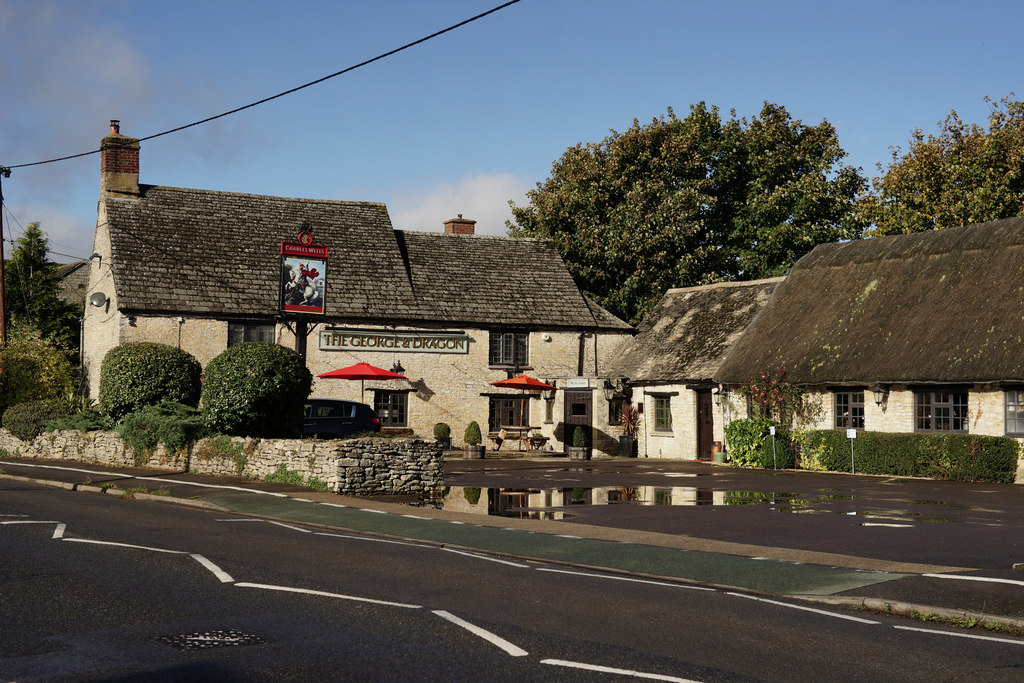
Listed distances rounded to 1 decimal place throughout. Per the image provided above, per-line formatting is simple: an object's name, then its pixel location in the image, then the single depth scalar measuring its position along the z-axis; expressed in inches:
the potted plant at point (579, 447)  1424.7
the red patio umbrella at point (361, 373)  1342.3
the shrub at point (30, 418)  1200.8
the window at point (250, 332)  1417.3
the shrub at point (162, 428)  987.9
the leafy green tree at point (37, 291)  2062.0
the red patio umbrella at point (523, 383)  1430.9
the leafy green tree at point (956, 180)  1521.9
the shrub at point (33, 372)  1376.7
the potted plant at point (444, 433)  1467.8
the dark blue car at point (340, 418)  1221.1
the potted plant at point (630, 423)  1478.8
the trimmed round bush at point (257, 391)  932.0
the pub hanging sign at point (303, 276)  1036.5
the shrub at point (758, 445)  1209.4
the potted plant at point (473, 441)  1358.3
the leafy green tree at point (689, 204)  1813.5
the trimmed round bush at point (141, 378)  1099.9
